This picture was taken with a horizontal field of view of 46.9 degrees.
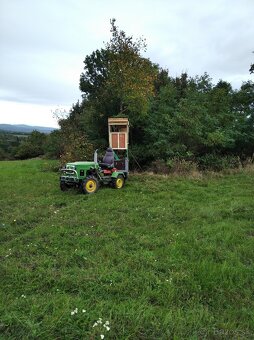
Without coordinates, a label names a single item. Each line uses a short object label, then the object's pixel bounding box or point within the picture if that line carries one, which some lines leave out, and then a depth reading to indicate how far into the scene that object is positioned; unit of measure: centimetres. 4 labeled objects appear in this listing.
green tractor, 823
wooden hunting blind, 1070
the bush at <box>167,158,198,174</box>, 1128
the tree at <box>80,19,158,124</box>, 1229
